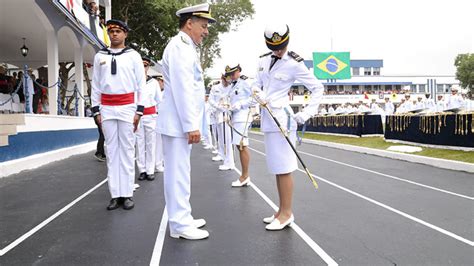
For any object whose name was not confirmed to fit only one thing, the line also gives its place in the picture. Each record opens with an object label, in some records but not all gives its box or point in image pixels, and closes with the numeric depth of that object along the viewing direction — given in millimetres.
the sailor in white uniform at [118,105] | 4969
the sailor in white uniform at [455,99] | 13844
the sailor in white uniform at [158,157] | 8539
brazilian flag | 39322
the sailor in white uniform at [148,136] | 7656
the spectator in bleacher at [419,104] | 16900
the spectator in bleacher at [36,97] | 13719
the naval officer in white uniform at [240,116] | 6797
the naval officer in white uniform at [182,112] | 3773
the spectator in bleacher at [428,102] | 17891
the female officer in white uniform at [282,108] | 4227
